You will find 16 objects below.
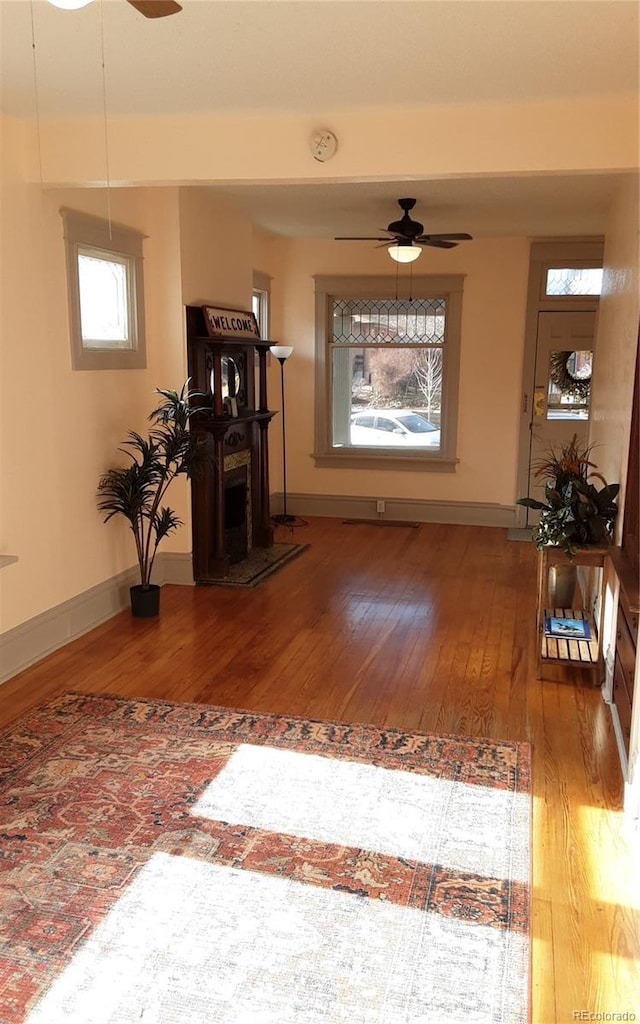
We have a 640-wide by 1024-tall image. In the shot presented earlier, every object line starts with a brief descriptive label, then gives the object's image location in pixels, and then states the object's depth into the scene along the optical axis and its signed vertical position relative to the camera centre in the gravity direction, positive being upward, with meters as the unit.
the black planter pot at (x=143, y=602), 5.15 -1.41
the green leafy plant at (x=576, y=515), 4.12 -0.69
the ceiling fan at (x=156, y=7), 1.98 +0.90
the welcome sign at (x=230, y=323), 5.68 +0.40
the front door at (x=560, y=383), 7.63 -0.03
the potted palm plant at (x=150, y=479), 4.97 -0.62
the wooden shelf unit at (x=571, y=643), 4.10 -1.35
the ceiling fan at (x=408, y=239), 5.89 +1.00
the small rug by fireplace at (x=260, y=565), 5.91 -1.45
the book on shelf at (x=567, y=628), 4.20 -1.29
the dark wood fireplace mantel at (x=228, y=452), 5.70 -0.56
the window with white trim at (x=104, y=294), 4.62 +0.51
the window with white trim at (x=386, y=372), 7.95 +0.06
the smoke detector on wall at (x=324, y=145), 3.70 +1.05
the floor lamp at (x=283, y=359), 7.48 +0.17
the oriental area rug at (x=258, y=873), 2.14 -1.58
